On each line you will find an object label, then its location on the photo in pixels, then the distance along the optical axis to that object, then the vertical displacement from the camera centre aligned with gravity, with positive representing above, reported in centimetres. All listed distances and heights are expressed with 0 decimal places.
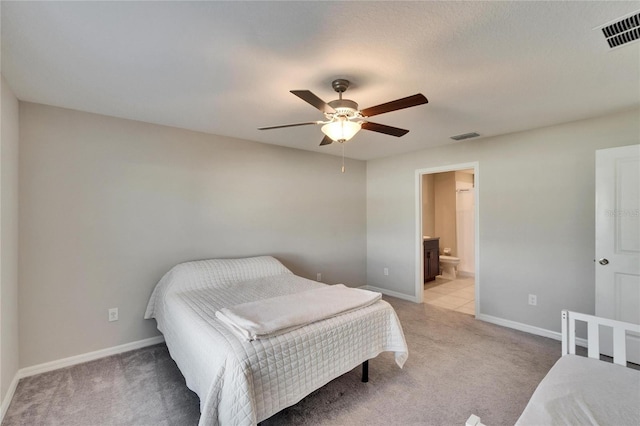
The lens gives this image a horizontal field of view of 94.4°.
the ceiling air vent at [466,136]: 358 +93
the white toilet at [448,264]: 609 -111
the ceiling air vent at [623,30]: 149 +96
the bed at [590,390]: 104 -73
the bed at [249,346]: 157 -87
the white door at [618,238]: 258 -25
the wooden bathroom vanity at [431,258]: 557 -89
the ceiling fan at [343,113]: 192 +68
